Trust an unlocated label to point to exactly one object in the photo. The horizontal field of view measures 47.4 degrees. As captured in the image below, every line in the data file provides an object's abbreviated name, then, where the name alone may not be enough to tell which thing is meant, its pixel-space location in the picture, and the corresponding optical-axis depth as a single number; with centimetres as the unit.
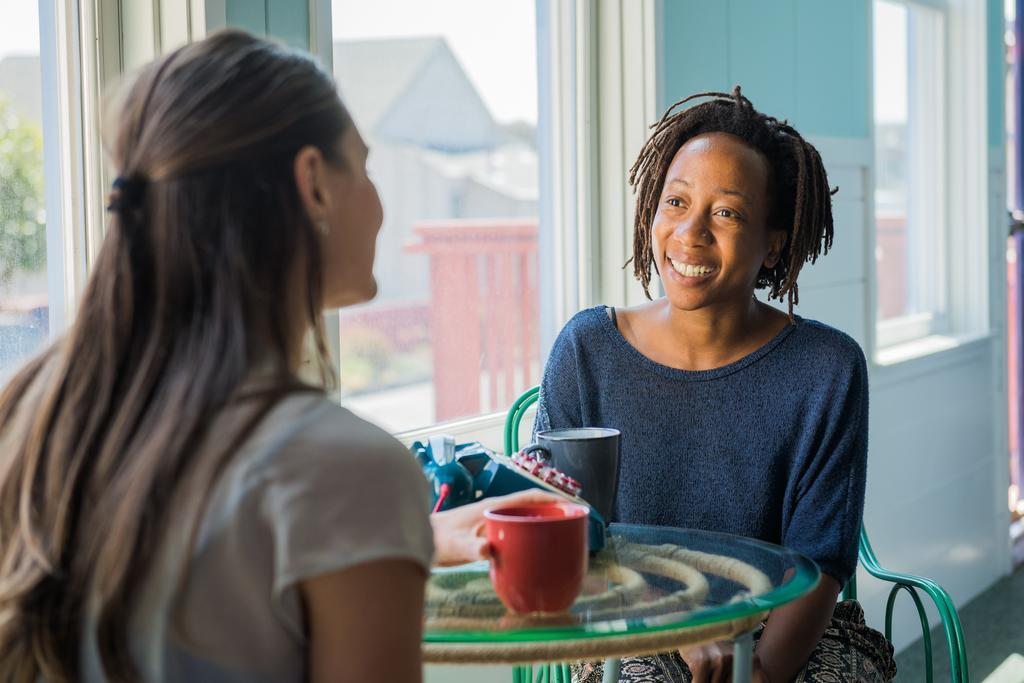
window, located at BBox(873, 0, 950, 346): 363
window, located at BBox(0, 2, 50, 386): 147
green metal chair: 155
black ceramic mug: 127
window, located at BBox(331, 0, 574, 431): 213
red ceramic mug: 98
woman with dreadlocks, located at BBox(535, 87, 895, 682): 151
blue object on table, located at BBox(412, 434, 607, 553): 123
